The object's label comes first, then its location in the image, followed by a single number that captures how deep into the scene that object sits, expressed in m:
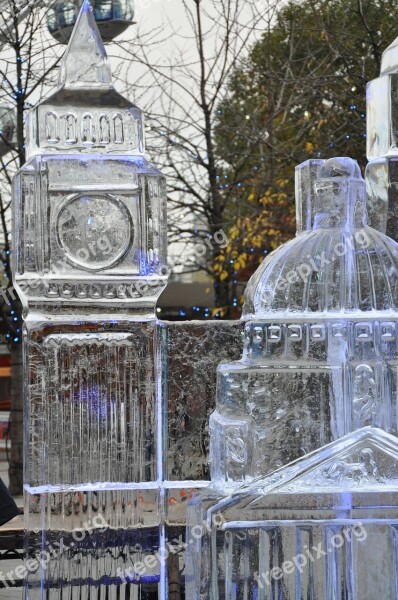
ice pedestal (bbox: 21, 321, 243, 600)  7.33
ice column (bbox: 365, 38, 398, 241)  8.49
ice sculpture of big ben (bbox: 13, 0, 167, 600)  7.33
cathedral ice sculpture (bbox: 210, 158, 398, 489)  6.71
